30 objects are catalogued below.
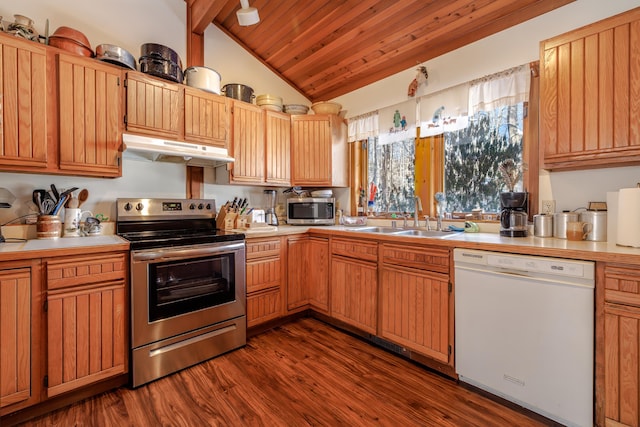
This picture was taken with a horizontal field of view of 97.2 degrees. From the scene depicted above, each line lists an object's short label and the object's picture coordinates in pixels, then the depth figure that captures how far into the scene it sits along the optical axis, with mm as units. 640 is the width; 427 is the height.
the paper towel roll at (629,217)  1457
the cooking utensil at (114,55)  2096
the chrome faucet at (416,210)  2738
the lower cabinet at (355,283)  2369
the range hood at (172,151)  2127
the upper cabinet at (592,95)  1547
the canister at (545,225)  1920
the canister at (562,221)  1802
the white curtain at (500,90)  2131
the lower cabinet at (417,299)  1923
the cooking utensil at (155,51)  2287
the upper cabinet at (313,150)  3301
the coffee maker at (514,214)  1965
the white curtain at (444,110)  2486
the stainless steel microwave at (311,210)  3211
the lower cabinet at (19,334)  1496
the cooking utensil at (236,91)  2902
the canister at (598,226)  1713
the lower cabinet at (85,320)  1627
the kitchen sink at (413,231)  2354
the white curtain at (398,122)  2875
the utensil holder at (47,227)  1981
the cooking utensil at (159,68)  2281
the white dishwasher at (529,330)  1415
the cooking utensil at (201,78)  2541
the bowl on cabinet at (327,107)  3389
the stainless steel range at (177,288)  1895
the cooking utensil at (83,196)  2258
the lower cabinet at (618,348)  1298
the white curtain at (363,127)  3225
